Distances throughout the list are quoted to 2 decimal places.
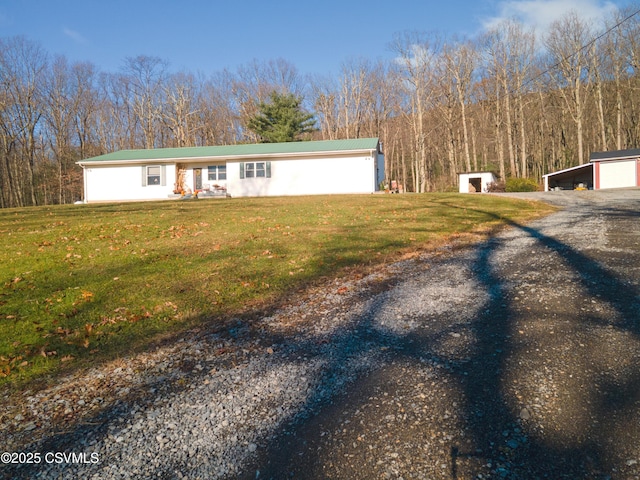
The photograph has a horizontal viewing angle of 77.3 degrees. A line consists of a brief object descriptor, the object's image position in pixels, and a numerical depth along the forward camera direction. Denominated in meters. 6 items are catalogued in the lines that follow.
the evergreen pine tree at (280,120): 35.38
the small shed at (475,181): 28.88
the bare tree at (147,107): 41.16
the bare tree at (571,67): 34.38
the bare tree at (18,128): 35.16
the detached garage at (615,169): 24.30
